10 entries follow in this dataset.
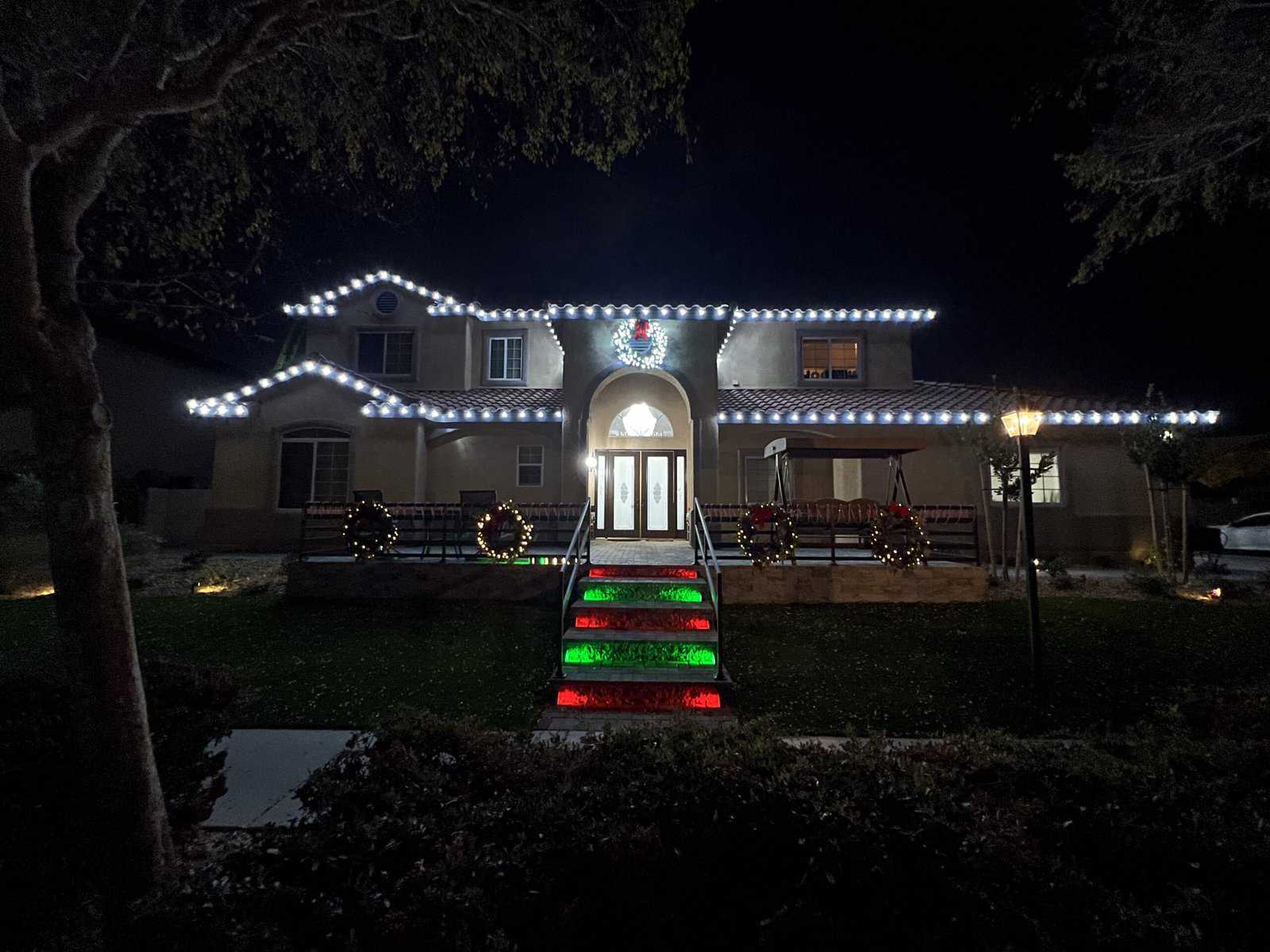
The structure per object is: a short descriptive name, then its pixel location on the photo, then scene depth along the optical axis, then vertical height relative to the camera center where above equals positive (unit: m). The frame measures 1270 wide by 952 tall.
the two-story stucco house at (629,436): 13.84 +2.05
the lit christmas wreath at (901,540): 10.09 -0.29
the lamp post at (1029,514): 6.76 +0.12
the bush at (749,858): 2.33 -1.51
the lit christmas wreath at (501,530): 10.45 -0.17
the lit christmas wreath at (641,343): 14.04 +4.22
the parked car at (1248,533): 17.31 -0.23
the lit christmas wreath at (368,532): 10.50 -0.23
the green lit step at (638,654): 7.37 -1.65
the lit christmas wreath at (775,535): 10.04 -0.23
